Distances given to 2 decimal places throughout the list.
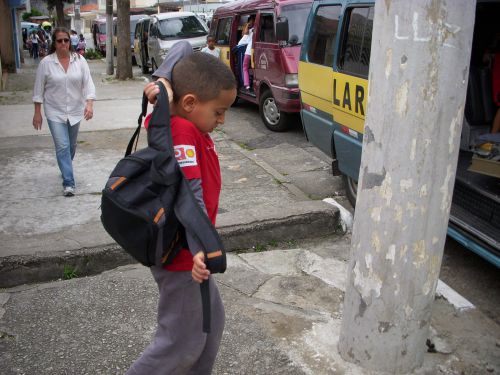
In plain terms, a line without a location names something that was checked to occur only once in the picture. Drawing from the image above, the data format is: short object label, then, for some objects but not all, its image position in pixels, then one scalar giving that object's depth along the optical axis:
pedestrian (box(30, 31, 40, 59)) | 32.22
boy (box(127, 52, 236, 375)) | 2.01
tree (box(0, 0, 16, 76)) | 20.67
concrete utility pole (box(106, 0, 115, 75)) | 19.00
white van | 16.01
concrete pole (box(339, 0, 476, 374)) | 2.32
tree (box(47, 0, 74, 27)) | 38.22
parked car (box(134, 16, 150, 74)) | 18.91
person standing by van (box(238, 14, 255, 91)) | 10.05
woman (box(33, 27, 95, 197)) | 5.62
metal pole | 27.98
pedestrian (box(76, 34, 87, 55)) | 28.75
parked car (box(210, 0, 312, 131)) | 8.66
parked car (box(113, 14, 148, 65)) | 26.26
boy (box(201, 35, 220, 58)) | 11.86
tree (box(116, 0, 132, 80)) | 16.52
